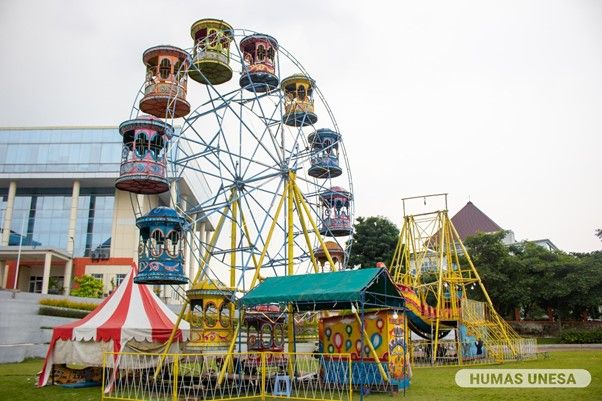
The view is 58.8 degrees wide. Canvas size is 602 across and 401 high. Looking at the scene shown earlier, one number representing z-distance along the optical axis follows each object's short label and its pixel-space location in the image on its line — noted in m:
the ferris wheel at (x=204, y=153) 16.12
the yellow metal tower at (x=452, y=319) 26.62
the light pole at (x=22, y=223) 54.32
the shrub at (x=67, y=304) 34.53
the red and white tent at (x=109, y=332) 16.58
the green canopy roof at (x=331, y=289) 13.54
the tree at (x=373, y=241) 48.22
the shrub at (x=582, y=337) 39.19
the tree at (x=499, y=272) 44.41
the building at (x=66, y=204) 53.62
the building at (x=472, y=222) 70.56
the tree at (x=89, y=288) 44.72
